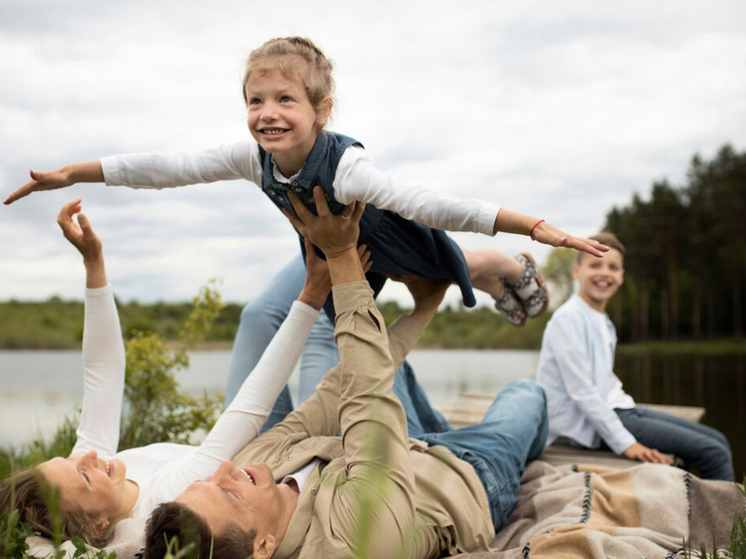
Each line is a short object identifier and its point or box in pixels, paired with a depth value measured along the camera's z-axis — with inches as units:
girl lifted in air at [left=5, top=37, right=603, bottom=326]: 88.9
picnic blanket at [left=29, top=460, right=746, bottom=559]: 87.4
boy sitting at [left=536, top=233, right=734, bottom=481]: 154.9
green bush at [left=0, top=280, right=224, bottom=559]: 166.2
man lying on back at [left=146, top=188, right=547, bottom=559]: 79.6
